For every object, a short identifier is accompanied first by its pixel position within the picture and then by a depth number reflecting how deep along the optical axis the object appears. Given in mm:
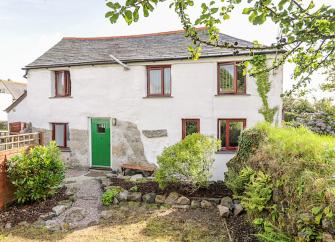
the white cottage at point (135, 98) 12180
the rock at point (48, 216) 7984
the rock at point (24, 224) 7523
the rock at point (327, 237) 3248
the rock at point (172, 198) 9031
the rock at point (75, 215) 7898
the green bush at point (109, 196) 9086
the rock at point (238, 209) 7673
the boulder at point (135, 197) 9344
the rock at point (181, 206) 8664
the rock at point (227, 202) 8211
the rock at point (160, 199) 9102
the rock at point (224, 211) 7656
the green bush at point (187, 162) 9305
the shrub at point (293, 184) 3523
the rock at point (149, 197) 9219
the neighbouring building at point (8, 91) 24984
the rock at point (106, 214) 8086
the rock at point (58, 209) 8281
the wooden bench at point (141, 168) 12859
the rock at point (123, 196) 9359
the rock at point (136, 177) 11766
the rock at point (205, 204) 8594
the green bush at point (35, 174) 8695
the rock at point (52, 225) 7355
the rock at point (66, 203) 8888
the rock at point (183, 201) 8828
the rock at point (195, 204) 8648
